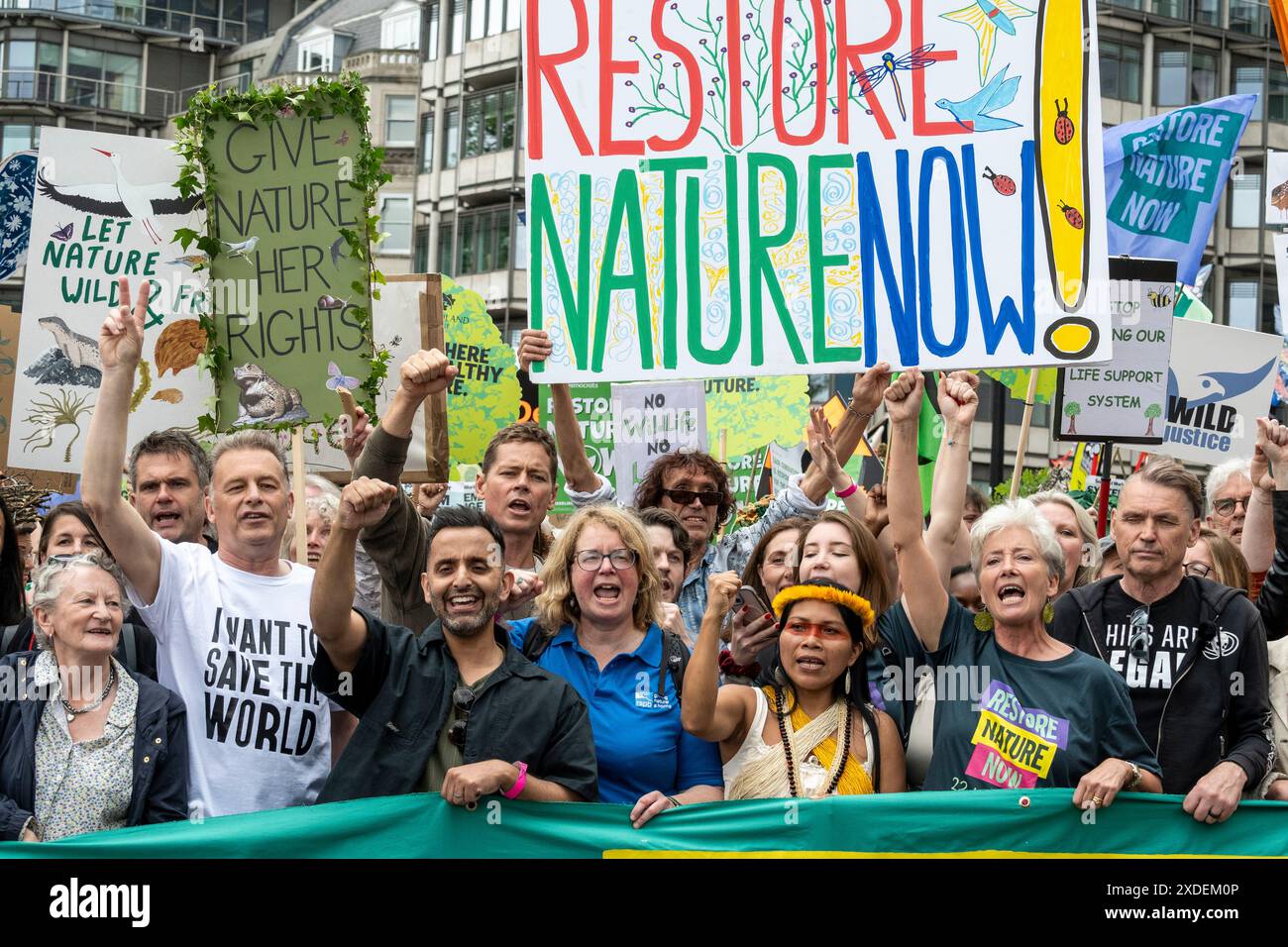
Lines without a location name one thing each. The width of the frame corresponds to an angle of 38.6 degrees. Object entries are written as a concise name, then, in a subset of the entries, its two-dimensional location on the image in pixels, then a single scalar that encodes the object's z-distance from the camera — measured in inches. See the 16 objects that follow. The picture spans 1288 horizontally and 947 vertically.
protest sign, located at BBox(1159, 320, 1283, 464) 425.4
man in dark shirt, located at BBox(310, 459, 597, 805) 191.9
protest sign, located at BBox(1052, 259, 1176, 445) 353.1
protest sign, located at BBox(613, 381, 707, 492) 391.5
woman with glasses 202.7
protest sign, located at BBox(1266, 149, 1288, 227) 407.8
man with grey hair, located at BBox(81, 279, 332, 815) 202.2
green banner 192.4
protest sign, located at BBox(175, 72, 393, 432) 252.5
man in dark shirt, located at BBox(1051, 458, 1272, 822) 218.8
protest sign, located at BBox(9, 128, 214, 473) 293.4
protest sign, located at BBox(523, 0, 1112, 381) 236.5
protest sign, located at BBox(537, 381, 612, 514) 423.8
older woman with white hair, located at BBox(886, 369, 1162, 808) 201.5
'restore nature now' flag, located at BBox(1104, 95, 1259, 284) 424.2
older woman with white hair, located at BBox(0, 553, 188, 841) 193.9
